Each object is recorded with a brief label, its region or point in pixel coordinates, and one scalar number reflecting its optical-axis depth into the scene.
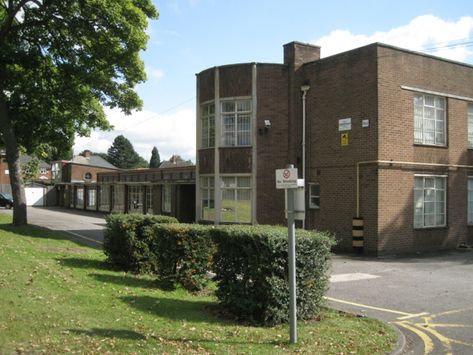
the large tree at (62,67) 19.78
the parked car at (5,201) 51.62
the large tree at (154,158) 123.97
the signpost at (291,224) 6.71
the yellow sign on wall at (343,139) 19.27
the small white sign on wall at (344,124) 19.20
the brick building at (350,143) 18.30
